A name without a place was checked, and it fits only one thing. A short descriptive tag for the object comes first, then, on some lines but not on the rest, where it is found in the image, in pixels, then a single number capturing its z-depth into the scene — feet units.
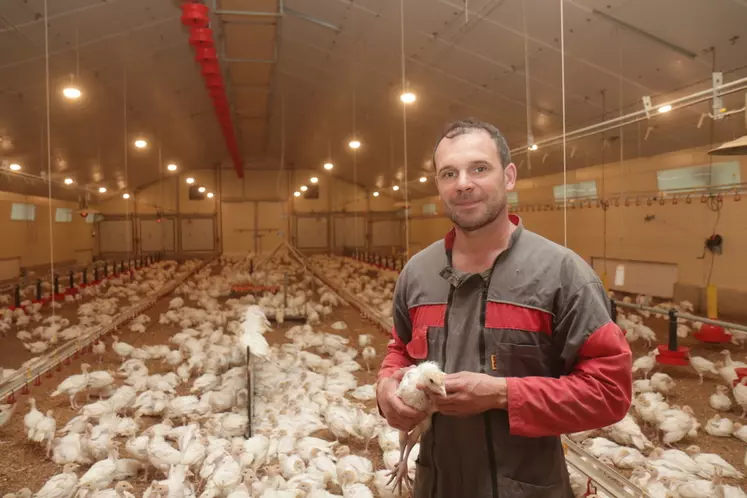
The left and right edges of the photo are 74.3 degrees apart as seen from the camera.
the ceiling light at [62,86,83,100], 19.67
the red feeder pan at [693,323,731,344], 19.48
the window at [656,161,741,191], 22.88
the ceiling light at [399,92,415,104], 21.19
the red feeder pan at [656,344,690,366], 16.01
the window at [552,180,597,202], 32.12
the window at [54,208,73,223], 50.47
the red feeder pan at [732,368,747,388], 13.87
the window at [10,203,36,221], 38.73
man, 3.64
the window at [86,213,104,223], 60.75
